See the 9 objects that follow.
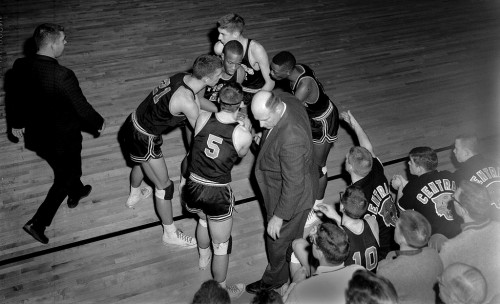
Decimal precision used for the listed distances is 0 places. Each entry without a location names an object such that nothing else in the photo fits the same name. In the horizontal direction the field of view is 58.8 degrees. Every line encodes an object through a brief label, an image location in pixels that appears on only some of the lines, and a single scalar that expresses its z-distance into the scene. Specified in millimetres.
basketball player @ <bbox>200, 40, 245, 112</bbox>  3916
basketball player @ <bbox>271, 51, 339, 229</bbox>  3867
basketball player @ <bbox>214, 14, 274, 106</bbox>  4258
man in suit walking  3539
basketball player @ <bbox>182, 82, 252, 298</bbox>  3154
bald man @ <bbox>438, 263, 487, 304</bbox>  2410
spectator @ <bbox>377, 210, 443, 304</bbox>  2695
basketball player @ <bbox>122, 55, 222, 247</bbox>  3445
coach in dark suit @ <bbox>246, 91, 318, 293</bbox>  3131
